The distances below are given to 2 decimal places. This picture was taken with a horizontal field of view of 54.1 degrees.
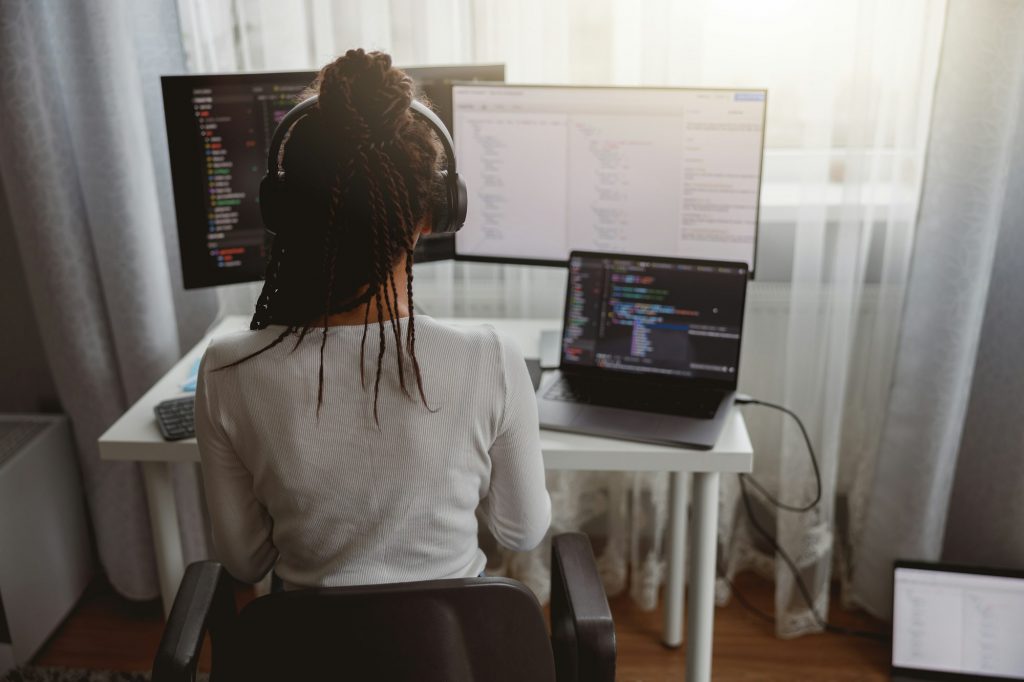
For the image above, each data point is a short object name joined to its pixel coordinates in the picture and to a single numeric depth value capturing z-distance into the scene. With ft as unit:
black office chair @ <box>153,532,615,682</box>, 2.99
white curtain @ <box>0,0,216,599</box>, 5.83
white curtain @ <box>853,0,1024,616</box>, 5.57
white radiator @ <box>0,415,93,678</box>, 6.27
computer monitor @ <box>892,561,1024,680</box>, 6.15
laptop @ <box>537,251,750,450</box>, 5.20
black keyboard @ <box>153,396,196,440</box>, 5.03
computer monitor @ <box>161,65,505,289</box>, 5.28
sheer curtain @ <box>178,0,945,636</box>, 5.97
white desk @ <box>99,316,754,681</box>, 4.88
